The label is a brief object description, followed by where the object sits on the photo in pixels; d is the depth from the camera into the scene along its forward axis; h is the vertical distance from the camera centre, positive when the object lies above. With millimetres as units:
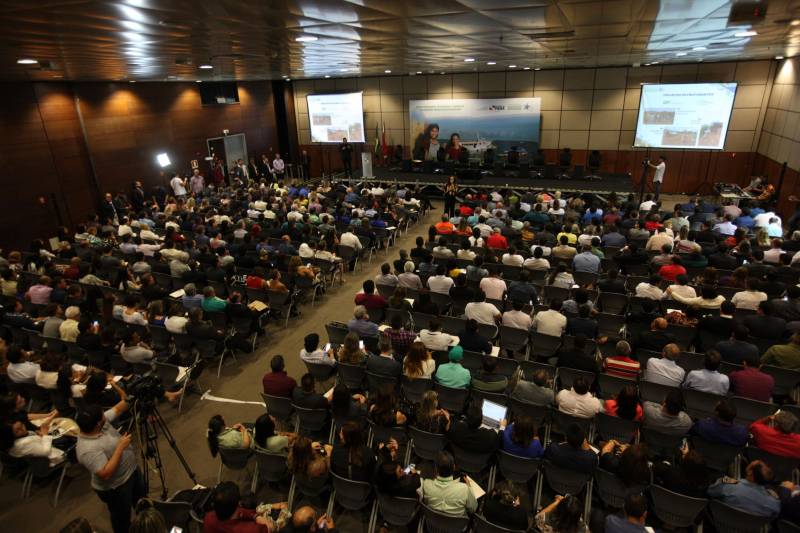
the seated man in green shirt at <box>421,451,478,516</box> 3772 -3061
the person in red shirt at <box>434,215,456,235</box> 10906 -2693
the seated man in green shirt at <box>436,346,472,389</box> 5141 -2885
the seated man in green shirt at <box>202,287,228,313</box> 7363 -2877
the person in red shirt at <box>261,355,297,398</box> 5207 -2934
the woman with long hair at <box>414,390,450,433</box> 4539 -2921
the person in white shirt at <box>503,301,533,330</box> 6410 -2841
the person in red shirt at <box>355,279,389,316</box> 7121 -2810
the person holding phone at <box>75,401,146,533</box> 3926 -2881
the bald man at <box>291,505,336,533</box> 3398 -2907
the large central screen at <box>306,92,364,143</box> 21453 -127
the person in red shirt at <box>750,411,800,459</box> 4027 -2901
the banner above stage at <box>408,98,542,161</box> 18516 -644
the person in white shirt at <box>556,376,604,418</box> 4684 -2928
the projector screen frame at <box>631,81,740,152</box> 15330 -379
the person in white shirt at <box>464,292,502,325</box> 6598 -2818
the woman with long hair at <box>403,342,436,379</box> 5383 -2857
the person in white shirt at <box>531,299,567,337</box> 6215 -2821
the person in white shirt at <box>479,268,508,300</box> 7395 -2781
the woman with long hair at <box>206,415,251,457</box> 4410 -3035
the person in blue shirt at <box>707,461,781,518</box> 3559 -2999
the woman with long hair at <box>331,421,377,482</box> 4008 -2941
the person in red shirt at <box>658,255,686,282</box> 7715 -2710
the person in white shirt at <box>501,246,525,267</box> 8570 -2721
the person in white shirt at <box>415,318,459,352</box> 5836 -2805
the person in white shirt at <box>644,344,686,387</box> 5184 -2909
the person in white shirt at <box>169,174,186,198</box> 16703 -2357
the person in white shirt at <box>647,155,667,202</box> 15586 -2325
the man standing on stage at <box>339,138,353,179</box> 19989 -1770
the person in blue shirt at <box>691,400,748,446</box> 4164 -2900
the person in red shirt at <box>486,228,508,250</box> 9656 -2696
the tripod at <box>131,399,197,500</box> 4426 -2962
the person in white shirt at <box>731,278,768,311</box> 6570 -2722
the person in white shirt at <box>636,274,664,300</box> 7043 -2763
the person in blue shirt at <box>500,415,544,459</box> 4184 -2957
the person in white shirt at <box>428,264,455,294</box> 7629 -2785
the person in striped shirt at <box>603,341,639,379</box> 5219 -2854
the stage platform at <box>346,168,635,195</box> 15615 -2624
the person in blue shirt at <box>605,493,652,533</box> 3325 -2947
